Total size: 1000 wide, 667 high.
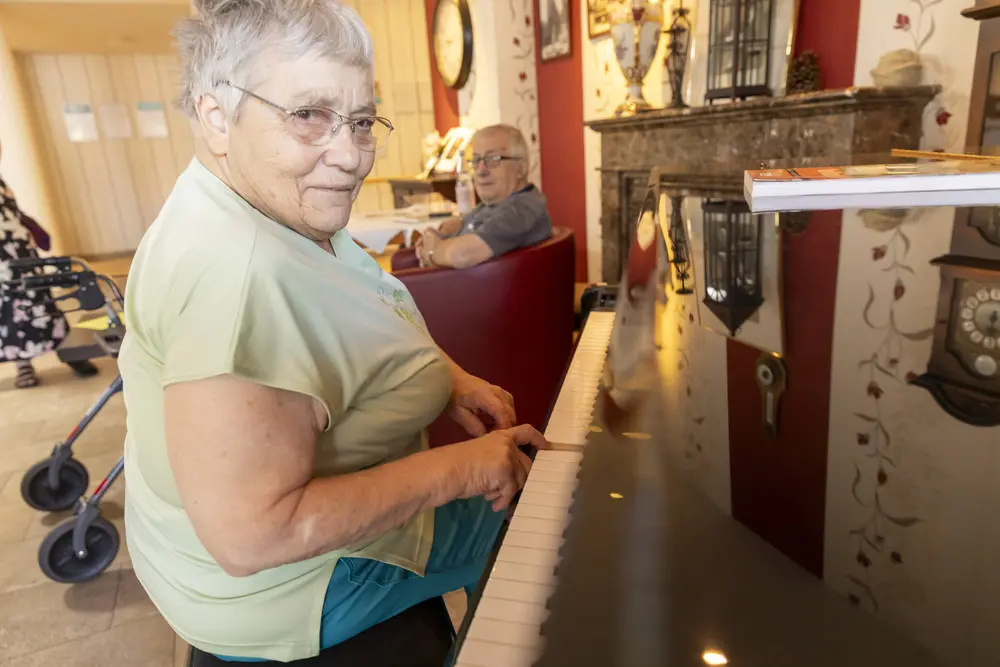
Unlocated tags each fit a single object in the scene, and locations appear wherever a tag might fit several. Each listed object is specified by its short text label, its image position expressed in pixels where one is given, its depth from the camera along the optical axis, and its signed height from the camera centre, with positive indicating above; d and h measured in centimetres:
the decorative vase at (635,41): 293 +47
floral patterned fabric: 290 -60
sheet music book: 78 -7
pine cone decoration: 227 +20
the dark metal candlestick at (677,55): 272 +36
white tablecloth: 312 -33
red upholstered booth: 186 -49
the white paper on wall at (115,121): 763 +69
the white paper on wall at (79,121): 753 +71
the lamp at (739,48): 241 +34
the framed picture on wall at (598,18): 343 +69
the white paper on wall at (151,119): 776 +70
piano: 39 -30
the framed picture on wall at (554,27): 389 +75
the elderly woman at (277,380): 58 -21
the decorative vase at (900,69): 196 +17
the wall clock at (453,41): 467 +88
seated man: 192 -20
